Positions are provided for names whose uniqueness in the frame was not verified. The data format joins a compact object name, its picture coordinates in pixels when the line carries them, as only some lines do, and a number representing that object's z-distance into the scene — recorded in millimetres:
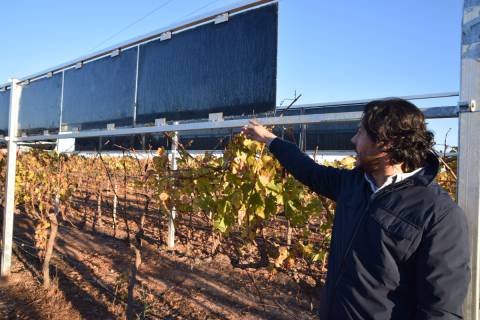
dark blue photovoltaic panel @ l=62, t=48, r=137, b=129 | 3502
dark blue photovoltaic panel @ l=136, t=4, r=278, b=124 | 2350
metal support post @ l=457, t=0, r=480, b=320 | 1301
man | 1133
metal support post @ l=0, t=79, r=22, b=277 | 4715
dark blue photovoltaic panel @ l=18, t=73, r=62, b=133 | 4664
